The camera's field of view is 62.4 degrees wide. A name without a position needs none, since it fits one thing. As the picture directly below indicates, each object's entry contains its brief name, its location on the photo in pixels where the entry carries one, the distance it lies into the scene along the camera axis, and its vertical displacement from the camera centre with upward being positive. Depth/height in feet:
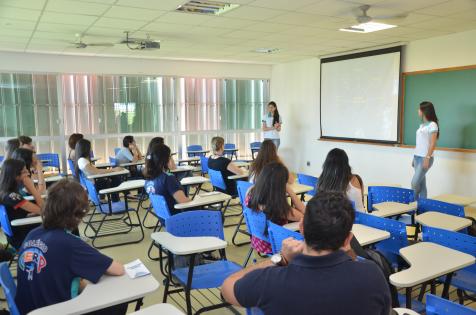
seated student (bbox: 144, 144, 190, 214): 12.47 -1.90
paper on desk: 6.61 -2.56
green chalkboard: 19.29 +0.86
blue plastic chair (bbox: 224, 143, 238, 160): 29.55 -2.05
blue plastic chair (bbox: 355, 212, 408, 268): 9.10 -2.69
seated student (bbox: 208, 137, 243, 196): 17.48 -2.03
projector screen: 23.15 +1.44
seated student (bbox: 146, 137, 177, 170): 17.61 -0.91
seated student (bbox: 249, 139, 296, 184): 13.74 -1.34
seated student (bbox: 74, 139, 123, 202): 17.76 -2.10
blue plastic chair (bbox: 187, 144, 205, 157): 28.44 -2.08
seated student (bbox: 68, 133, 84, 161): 20.75 -1.04
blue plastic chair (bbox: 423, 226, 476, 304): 7.97 -2.66
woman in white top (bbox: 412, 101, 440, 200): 17.83 -1.28
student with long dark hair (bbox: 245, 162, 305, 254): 9.62 -1.87
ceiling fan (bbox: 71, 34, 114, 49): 19.51 +4.02
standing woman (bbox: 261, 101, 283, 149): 29.30 -0.35
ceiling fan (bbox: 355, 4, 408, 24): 14.81 +4.10
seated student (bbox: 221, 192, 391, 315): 4.02 -1.68
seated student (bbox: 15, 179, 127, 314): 5.95 -2.16
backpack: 6.42 -2.43
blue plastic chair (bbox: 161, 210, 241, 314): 8.22 -3.29
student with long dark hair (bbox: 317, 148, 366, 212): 10.58 -1.60
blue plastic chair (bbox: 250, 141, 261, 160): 30.66 -2.15
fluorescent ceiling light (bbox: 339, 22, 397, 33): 16.66 +3.96
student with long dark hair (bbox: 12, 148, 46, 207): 12.04 -1.90
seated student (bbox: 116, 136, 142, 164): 21.75 -1.78
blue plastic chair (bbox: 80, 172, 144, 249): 15.28 -4.81
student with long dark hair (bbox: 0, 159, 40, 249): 10.91 -2.08
